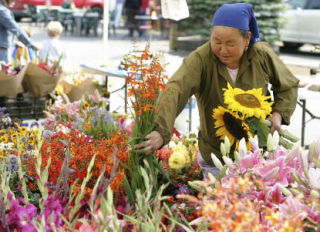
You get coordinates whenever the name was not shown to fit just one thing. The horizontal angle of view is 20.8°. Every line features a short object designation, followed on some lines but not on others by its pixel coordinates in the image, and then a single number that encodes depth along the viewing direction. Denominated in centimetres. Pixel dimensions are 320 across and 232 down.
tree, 2164
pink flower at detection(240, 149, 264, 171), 235
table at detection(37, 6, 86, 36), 3132
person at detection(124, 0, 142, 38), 3043
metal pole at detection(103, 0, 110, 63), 1160
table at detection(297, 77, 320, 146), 743
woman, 357
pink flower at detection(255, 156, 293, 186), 224
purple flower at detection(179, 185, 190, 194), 385
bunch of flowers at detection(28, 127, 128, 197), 316
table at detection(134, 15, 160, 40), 2974
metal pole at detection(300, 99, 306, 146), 855
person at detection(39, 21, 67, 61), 1172
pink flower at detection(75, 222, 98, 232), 201
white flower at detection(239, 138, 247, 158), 243
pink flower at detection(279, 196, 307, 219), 194
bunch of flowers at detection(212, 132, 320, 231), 203
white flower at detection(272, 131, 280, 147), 255
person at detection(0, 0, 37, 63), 1027
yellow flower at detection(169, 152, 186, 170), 483
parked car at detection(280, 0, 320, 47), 2237
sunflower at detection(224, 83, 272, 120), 313
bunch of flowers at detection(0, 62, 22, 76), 721
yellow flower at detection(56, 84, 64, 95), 770
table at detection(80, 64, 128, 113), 890
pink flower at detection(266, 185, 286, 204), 221
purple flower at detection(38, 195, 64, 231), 231
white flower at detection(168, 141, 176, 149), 590
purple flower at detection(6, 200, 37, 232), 226
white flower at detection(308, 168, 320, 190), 212
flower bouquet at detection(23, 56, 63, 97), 724
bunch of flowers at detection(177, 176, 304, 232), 151
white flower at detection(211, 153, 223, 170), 245
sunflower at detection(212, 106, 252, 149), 324
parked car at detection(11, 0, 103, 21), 3449
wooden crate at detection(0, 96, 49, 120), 696
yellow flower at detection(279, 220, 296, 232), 145
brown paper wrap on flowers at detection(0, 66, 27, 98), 681
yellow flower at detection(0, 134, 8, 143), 482
